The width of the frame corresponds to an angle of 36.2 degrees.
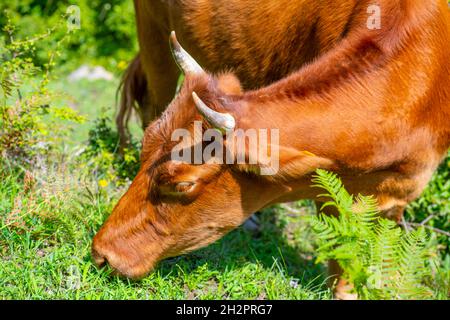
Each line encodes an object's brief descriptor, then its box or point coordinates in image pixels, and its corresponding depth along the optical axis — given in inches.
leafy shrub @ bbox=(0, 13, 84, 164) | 205.3
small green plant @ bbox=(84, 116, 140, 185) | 233.6
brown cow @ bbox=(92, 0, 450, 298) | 155.0
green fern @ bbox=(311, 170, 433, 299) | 147.3
